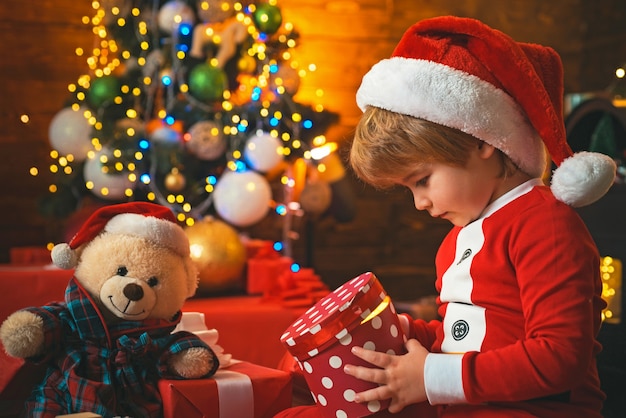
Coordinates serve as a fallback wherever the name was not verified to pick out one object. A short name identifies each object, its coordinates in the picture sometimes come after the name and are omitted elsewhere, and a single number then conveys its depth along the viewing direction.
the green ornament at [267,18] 2.66
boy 1.07
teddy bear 1.47
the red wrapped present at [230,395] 1.46
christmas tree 2.52
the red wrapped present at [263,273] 2.55
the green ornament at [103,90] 2.55
